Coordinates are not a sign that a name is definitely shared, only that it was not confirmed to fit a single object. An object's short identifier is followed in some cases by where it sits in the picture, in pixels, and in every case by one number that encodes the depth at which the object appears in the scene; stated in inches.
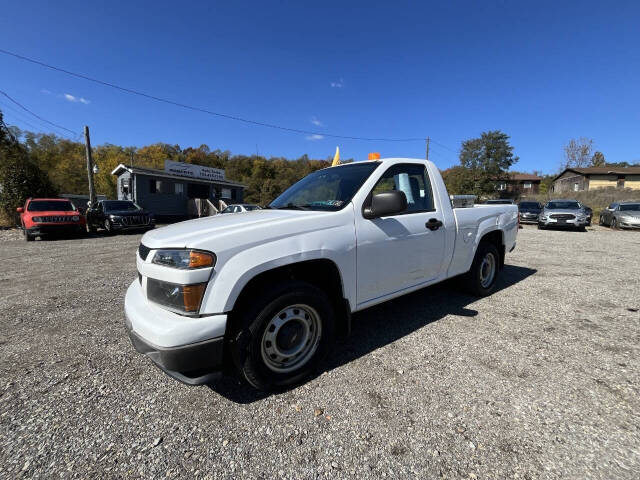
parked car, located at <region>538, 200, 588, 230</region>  541.6
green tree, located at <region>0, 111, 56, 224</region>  609.9
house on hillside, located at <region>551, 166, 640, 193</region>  1873.8
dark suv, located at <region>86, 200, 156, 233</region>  503.9
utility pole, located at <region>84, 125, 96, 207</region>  700.0
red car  426.3
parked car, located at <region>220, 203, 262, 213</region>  657.0
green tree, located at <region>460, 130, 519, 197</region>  1936.5
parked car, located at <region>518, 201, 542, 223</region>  704.4
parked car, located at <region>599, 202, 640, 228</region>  551.2
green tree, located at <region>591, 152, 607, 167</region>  2544.3
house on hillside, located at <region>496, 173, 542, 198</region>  2283.5
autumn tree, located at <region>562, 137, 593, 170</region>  2340.1
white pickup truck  73.9
